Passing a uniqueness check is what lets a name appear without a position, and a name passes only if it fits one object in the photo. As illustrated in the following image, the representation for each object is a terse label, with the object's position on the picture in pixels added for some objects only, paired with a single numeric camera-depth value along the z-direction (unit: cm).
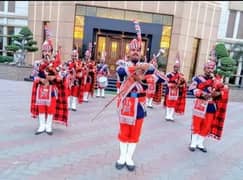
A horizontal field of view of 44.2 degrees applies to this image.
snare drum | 1121
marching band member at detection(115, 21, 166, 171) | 408
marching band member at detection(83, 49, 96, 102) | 954
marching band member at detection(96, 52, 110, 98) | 1126
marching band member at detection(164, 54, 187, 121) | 788
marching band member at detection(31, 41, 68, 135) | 545
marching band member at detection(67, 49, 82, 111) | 833
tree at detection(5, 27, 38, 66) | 1678
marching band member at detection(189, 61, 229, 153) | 525
